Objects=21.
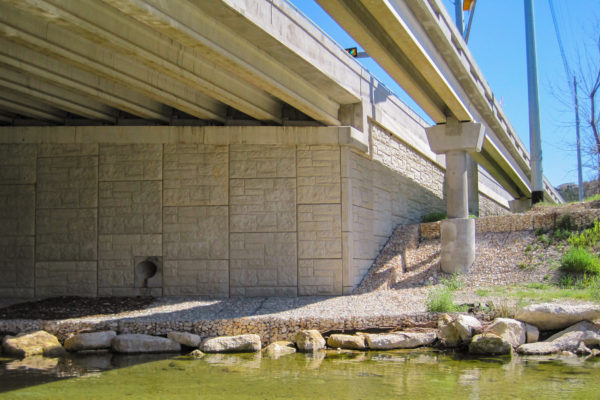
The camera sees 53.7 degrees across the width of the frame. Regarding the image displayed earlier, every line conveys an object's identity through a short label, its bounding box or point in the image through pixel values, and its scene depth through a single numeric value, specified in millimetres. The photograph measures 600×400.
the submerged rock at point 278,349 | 8656
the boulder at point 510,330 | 8711
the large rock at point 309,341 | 8883
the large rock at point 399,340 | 8922
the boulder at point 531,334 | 8938
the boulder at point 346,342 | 8959
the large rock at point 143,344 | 9047
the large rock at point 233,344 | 8969
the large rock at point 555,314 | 8828
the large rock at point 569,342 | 8427
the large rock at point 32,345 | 8891
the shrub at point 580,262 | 12027
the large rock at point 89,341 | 9195
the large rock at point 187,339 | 9199
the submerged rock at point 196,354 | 8617
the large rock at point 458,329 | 8836
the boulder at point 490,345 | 8398
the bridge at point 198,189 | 12789
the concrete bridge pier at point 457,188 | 13789
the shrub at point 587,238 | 13203
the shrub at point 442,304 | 9742
